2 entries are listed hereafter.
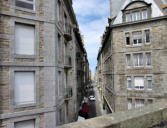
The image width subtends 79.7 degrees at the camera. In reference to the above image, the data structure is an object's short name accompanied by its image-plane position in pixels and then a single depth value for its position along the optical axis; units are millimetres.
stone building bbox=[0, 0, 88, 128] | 5898
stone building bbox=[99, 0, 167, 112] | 13267
